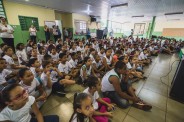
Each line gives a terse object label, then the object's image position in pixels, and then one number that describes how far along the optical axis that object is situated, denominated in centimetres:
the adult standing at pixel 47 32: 694
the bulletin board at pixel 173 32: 1269
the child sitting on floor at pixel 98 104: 149
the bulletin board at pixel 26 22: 602
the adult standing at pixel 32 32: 609
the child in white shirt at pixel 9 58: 274
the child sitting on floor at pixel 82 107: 102
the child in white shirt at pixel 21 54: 339
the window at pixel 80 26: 949
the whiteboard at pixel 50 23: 731
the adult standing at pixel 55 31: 718
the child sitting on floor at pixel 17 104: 101
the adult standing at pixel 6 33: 372
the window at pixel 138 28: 1501
